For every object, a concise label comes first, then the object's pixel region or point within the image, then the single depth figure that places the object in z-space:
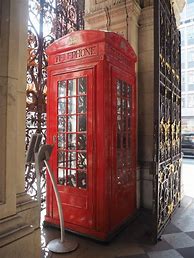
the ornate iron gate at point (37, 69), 4.10
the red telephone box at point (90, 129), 3.05
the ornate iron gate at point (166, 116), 3.00
